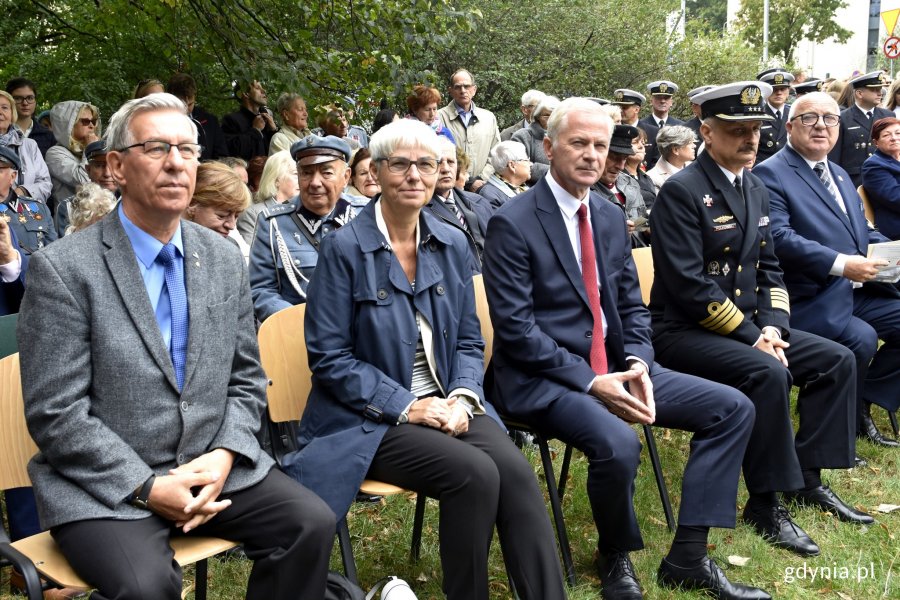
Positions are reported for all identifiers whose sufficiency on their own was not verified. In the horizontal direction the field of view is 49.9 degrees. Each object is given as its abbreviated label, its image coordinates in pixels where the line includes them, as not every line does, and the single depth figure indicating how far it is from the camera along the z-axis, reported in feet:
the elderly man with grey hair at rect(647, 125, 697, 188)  28.63
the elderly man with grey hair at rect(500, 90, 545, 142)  34.40
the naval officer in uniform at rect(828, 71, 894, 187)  35.32
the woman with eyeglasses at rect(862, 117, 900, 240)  22.00
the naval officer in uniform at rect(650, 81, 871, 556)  15.56
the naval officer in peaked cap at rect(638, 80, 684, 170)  37.73
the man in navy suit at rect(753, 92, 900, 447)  18.21
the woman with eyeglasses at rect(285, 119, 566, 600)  11.20
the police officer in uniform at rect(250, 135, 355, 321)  16.51
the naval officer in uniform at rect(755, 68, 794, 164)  34.47
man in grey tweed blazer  9.37
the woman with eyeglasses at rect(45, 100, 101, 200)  24.44
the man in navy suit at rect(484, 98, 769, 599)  12.85
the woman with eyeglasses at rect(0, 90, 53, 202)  23.47
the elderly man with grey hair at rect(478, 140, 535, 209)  25.04
